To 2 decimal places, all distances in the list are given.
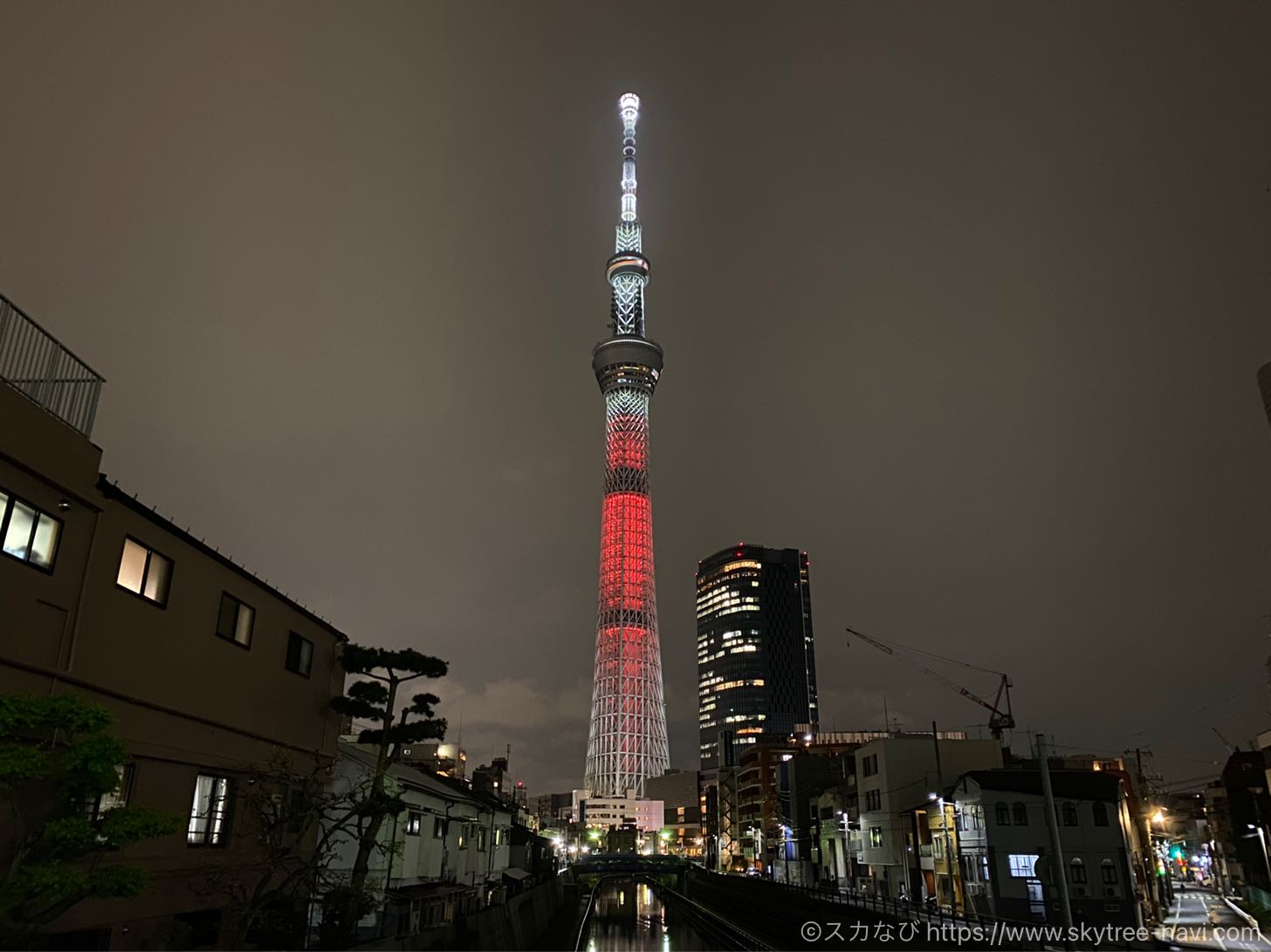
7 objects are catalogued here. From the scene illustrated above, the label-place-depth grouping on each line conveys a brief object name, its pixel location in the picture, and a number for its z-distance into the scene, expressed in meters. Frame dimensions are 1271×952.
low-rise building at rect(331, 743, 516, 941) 20.83
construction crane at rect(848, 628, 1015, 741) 76.88
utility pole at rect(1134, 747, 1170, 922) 36.16
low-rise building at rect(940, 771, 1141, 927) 34.88
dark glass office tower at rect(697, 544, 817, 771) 194.75
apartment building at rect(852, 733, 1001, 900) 44.69
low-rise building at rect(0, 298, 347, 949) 10.91
